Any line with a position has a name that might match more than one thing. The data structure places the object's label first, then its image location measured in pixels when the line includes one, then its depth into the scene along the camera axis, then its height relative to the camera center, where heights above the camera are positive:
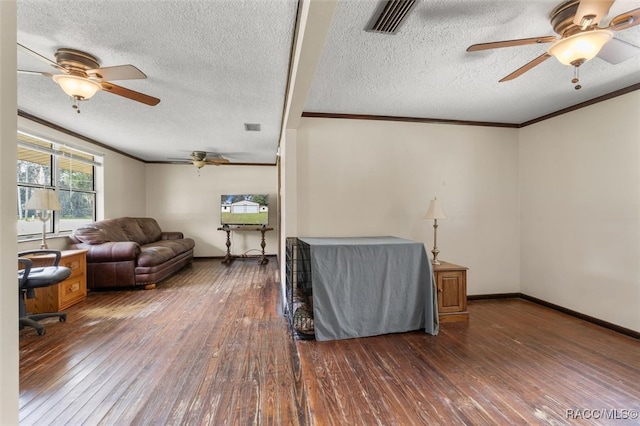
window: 3.54 +0.49
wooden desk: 3.15 -0.92
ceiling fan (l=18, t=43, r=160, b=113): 2.00 +1.04
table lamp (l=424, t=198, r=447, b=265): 3.10 -0.01
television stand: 6.26 -0.68
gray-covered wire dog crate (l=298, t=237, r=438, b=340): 2.55 -0.74
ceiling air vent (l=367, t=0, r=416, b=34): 1.54 +1.18
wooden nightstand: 2.98 -0.88
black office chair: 2.56 -0.66
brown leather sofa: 4.05 -0.70
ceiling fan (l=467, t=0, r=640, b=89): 1.45 +1.04
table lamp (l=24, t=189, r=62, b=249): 3.21 +0.13
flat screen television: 6.42 +0.02
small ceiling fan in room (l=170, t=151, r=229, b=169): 5.38 +1.06
